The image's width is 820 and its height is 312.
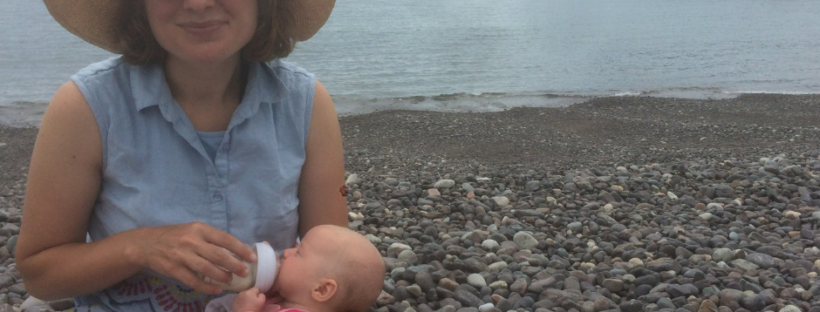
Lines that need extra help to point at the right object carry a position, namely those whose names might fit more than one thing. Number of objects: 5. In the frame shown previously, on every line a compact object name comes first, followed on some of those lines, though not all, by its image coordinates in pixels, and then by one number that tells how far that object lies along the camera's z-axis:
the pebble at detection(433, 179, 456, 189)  5.09
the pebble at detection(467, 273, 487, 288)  3.17
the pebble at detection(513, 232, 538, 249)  3.75
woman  1.92
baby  2.10
